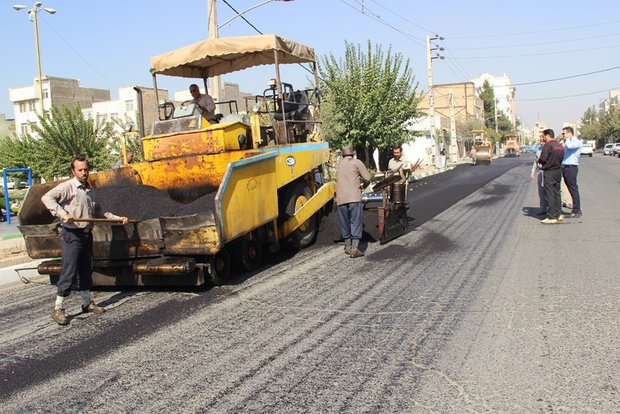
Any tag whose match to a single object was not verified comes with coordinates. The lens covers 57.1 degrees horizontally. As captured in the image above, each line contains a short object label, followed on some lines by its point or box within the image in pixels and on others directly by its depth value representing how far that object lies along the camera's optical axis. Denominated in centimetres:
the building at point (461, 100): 9819
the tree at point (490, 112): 11044
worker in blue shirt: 1109
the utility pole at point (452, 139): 4912
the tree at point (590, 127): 11006
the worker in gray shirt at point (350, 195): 848
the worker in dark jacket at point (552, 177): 1062
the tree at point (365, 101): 2586
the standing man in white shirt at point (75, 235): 554
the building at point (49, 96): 7062
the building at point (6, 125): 6884
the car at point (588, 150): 6006
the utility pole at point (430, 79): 3956
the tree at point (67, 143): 2336
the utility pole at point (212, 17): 1574
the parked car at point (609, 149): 5953
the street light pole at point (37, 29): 2678
